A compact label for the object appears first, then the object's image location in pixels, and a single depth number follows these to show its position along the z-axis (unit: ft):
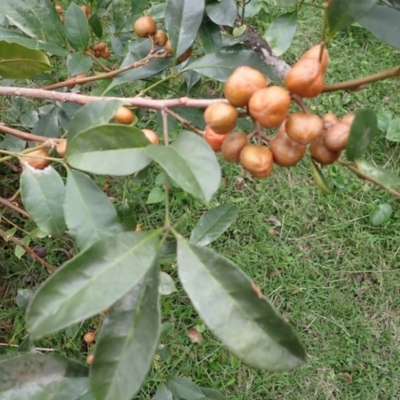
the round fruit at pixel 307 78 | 0.75
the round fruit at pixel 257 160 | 0.80
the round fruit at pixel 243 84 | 0.79
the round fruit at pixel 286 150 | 0.80
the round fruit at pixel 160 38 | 1.28
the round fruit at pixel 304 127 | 0.75
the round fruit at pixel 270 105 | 0.75
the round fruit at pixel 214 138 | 0.89
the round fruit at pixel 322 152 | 0.80
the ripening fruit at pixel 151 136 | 0.92
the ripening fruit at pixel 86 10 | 1.59
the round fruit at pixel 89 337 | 1.85
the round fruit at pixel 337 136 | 0.77
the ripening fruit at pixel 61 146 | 0.96
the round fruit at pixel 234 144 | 0.84
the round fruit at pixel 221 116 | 0.80
